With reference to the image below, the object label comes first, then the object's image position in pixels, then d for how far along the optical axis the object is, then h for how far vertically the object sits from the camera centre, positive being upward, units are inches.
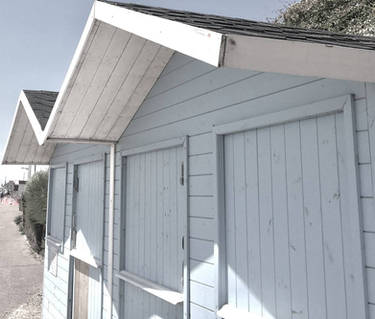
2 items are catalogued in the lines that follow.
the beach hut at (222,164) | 59.2 +8.8
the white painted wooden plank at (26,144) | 218.4 +37.7
